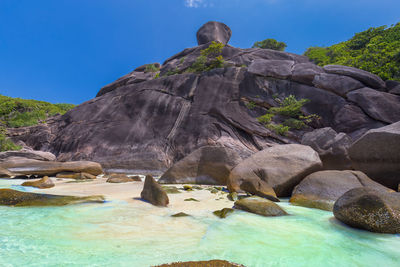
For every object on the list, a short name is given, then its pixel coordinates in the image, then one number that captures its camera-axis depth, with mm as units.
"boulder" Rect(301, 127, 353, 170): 6766
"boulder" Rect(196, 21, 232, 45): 31672
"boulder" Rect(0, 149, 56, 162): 10633
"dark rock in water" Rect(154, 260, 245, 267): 1636
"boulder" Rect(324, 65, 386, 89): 14359
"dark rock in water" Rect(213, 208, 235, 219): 3219
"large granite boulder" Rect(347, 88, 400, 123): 12648
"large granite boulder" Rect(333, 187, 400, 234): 2771
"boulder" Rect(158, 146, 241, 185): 7098
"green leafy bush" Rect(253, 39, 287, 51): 31938
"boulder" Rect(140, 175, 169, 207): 3857
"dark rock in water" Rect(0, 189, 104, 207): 3480
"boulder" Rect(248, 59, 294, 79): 16828
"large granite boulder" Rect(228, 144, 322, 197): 5301
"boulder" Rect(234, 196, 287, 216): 3434
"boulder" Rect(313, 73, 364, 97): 14367
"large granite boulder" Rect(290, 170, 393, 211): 4242
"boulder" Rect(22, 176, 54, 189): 5785
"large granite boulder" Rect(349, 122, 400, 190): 4652
